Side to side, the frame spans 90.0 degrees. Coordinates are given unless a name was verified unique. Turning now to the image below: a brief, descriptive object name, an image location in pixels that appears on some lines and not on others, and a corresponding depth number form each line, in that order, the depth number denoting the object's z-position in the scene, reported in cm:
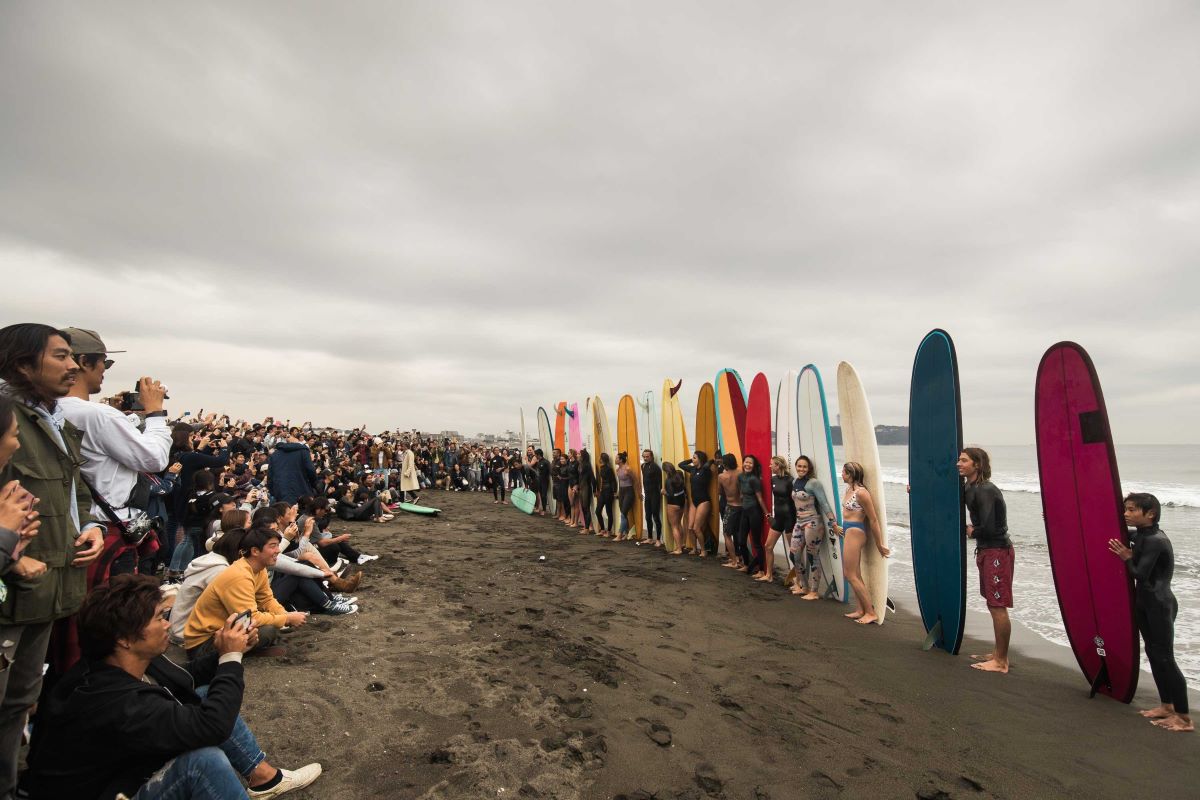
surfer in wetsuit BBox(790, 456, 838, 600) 640
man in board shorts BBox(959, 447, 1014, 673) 425
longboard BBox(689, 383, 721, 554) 899
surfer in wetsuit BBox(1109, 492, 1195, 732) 346
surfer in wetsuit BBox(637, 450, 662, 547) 980
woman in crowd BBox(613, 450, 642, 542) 1072
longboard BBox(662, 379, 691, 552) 968
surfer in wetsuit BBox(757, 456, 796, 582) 677
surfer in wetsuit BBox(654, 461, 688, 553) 932
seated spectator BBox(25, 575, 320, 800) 178
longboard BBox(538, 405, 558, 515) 1532
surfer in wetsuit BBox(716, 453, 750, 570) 785
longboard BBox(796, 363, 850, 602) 643
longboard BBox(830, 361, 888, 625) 564
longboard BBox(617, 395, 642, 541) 1077
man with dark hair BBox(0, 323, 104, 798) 197
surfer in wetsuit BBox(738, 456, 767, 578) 748
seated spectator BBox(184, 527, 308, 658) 341
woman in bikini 561
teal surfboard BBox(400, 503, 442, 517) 1296
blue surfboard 489
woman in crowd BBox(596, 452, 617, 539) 1129
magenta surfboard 388
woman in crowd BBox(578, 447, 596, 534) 1208
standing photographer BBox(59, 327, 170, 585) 275
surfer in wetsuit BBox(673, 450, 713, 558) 880
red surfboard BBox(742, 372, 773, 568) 768
